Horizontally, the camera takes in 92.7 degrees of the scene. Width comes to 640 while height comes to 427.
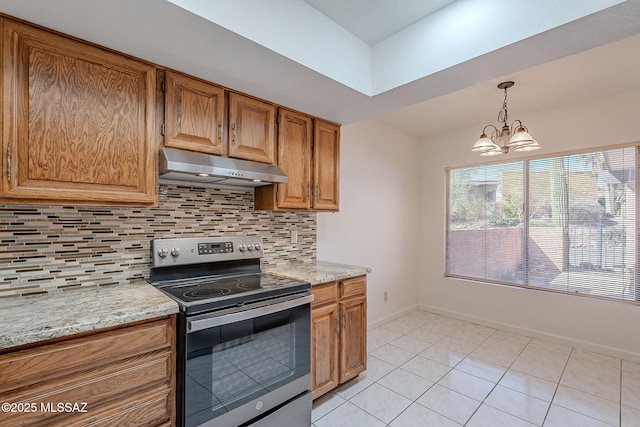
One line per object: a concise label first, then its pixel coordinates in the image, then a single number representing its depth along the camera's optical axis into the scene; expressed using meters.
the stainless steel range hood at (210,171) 1.64
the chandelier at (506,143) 2.38
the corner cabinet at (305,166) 2.27
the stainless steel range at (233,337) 1.41
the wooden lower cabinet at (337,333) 2.07
